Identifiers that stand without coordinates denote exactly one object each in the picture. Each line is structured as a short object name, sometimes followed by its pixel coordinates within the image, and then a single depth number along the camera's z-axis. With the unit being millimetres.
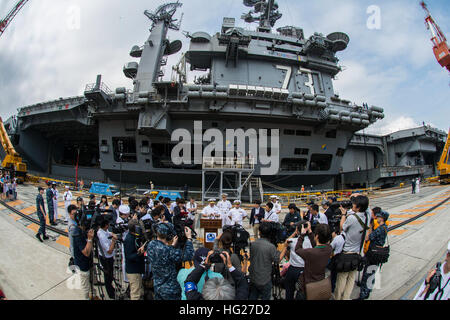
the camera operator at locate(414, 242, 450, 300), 2037
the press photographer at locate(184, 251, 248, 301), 2094
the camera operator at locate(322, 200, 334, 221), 5171
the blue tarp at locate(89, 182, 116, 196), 16219
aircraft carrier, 16453
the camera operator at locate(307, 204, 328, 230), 4656
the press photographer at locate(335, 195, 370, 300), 3023
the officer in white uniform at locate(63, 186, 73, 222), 7891
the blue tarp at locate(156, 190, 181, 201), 14453
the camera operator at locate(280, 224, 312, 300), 3004
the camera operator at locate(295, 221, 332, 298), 2479
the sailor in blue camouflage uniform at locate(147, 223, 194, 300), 2479
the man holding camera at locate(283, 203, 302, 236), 5215
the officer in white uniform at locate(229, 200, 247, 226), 6402
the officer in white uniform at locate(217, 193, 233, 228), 6631
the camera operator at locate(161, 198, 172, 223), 5420
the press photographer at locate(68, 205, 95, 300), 3168
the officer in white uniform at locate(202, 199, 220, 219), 6391
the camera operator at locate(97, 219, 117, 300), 3422
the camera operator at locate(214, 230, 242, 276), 2467
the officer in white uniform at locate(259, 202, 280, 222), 5473
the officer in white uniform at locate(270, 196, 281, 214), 7441
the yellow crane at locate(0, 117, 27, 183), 19361
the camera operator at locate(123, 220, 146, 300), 3016
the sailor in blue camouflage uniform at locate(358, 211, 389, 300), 3408
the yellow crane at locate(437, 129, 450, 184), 21381
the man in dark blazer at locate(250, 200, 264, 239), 6132
